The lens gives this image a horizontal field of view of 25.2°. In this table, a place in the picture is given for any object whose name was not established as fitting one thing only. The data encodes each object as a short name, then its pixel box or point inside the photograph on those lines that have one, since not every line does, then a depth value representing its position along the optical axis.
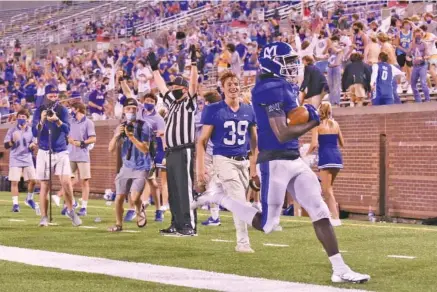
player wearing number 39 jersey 10.66
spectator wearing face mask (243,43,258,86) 22.59
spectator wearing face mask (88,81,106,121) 28.17
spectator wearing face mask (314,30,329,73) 19.56
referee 12.56
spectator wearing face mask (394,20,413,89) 18.39
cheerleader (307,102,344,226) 14.23
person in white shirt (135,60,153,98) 25.16
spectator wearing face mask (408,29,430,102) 16.84
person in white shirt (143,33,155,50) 31.22
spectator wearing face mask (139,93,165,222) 14.97
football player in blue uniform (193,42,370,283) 7.87
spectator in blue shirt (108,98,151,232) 13.55
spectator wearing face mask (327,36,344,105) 18.81
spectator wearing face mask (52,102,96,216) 16.70
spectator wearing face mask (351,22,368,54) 19.47
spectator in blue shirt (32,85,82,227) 14.21
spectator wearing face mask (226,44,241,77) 23.23
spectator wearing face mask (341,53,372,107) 18.05
